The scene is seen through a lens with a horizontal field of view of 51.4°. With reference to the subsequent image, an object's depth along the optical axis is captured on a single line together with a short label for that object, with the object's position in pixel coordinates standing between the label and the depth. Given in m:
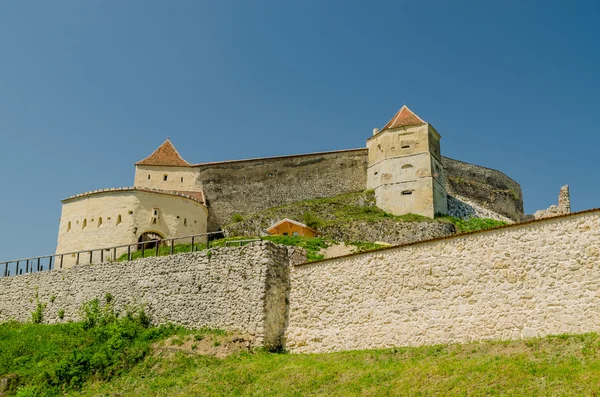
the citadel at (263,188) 33.19
